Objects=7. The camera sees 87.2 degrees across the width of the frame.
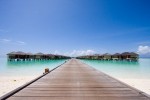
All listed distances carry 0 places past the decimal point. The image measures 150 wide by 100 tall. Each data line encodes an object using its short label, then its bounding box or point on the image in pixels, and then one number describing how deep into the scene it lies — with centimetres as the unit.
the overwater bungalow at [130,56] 2793
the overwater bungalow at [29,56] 2948
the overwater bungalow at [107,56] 3719
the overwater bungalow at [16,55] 2557
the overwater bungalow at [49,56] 4126
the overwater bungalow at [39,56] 3386
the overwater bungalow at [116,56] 3344
